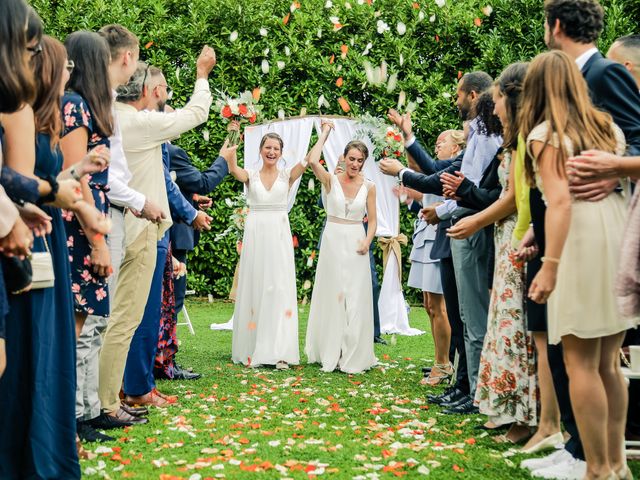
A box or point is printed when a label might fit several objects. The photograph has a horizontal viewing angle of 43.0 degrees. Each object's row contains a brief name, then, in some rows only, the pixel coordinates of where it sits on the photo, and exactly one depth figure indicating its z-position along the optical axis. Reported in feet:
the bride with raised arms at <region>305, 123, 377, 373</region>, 26.40
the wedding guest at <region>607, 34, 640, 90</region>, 17.43
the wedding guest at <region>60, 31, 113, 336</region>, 13.52
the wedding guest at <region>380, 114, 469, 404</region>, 20.07
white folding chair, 32.77
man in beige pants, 17.15
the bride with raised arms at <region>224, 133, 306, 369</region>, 27.22
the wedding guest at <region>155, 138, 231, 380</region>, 23.70
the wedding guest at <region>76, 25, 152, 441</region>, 15.10
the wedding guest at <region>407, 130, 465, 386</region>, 23.61
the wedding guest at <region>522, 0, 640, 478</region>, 12.73
